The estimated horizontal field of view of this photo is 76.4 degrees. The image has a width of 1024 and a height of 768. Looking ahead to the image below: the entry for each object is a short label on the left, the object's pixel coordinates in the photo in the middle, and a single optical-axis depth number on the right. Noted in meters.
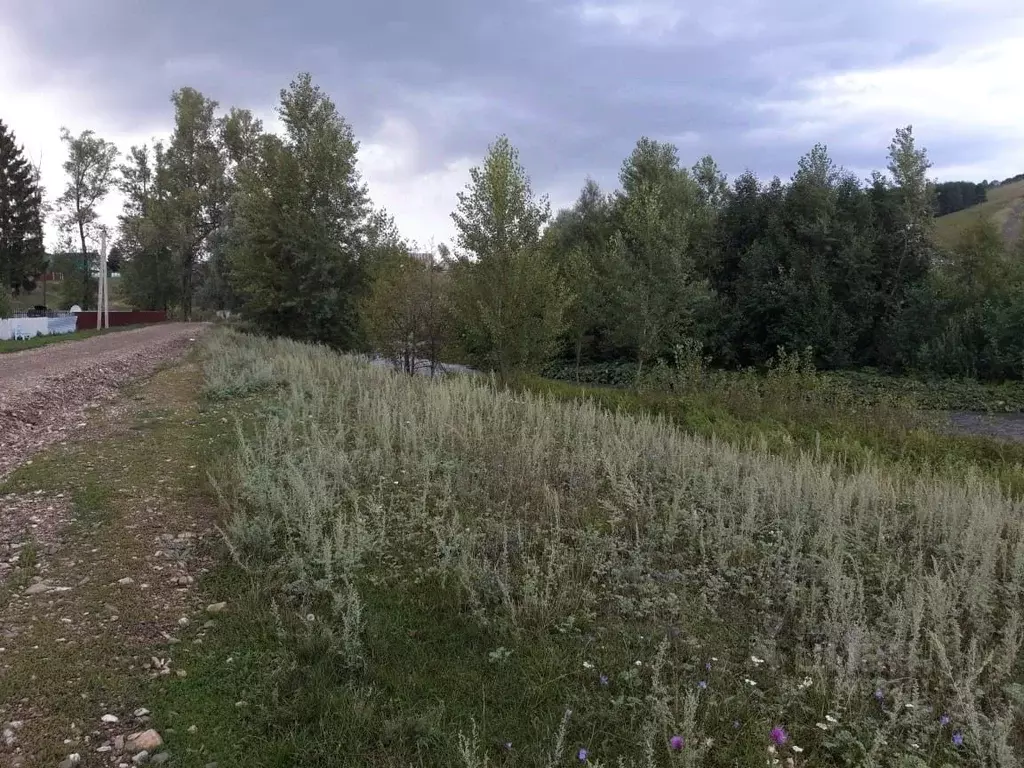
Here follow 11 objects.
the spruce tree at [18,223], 55.69
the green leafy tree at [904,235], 31.28
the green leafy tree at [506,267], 17.16
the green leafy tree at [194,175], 55.28
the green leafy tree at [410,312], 20.88
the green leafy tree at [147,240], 56.59
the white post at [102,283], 41.69
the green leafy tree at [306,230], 26.88
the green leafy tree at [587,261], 27.35
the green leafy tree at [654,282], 27.95
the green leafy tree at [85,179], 60.66
